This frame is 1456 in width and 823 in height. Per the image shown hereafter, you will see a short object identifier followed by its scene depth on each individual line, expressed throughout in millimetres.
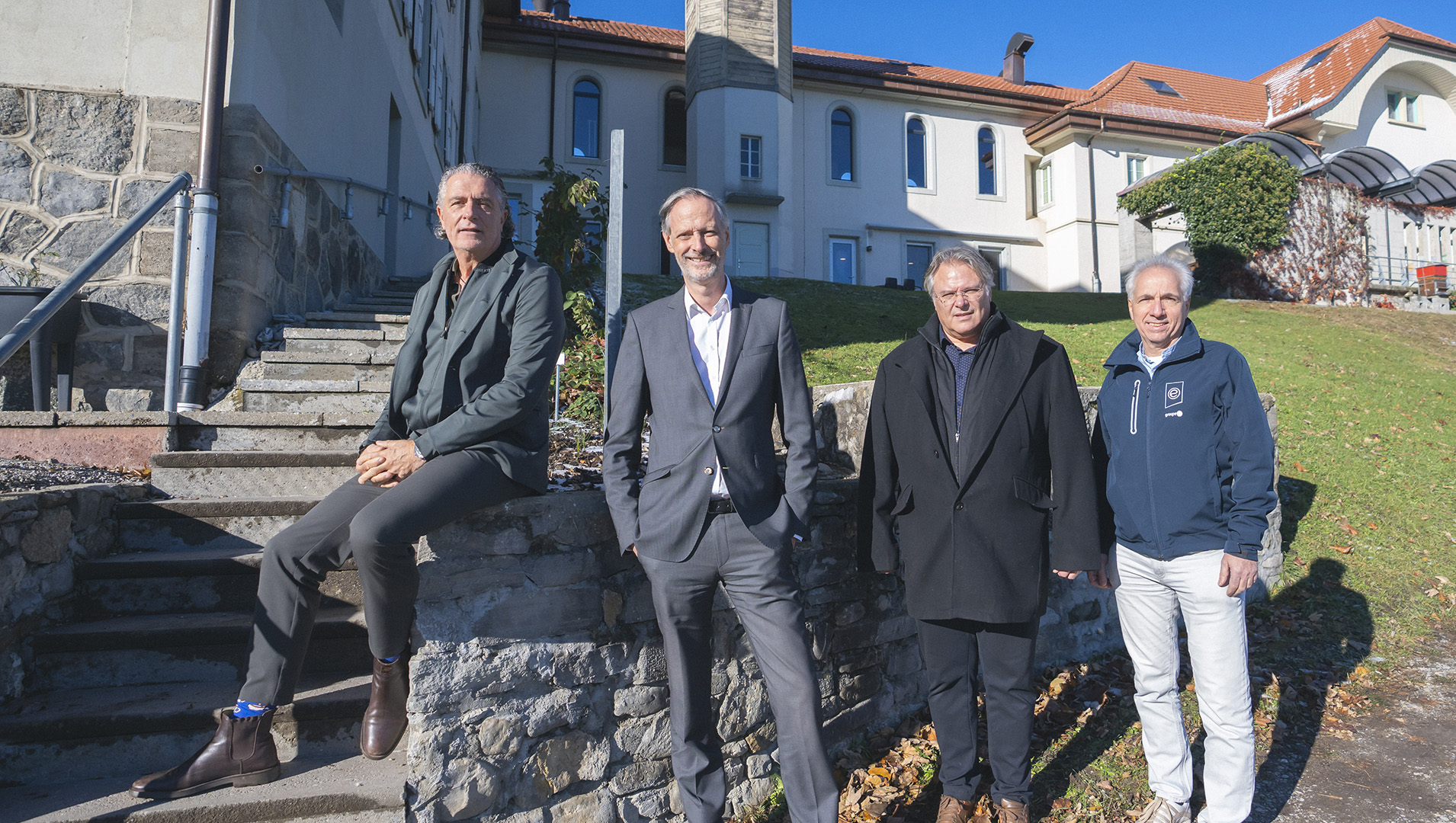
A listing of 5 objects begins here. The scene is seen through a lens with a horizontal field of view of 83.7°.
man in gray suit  2541
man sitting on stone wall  2420
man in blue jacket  2727
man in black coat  2785
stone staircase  2439
